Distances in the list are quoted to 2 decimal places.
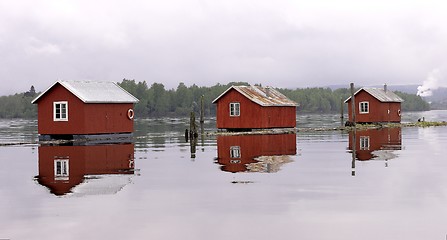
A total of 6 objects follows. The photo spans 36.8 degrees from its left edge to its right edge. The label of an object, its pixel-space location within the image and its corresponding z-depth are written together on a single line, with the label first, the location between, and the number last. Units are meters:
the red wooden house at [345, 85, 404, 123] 83.06
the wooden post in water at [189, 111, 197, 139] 56.00
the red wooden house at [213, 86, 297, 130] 64.06
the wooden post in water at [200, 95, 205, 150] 53.57
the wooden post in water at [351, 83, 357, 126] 71.62
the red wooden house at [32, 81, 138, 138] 51.28
